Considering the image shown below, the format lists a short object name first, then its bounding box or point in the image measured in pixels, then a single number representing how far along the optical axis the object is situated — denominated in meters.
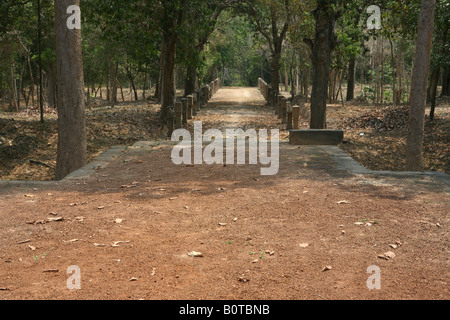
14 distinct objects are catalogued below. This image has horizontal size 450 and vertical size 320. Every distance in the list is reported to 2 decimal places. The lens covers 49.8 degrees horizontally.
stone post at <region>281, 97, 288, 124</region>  19.67
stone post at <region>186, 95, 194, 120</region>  21.91
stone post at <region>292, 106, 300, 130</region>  16.33
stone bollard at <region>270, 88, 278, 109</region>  25.19
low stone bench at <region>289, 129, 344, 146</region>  11.37
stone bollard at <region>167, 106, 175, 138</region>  16.61
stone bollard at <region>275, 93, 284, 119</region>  20.92
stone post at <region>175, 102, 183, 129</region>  16.58
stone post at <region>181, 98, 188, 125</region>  19.66
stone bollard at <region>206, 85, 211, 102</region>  30.55
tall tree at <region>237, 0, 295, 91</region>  24.02
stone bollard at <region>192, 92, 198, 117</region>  22.84
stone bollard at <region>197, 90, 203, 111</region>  25.67
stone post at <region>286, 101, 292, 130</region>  17.19
